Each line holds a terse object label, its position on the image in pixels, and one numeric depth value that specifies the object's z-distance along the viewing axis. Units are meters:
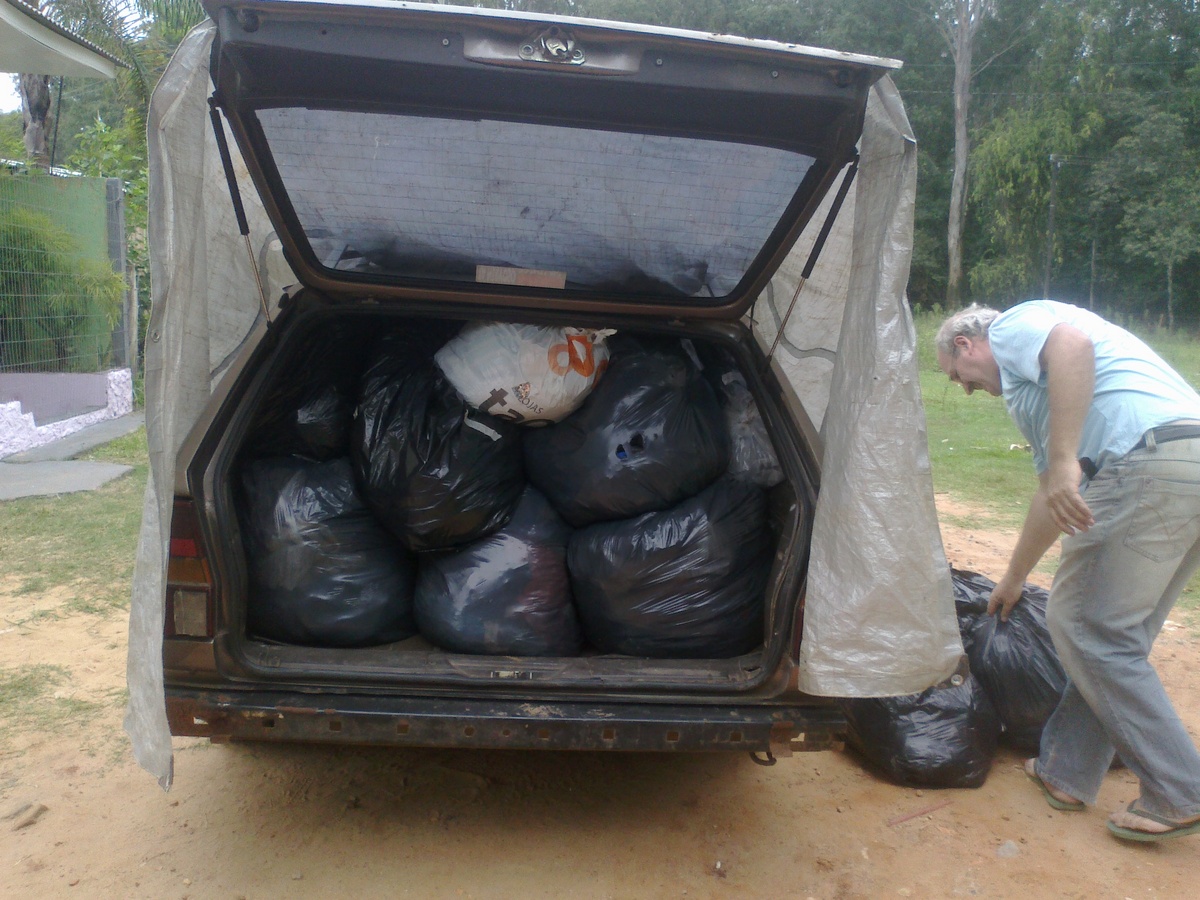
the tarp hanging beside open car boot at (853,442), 2.10
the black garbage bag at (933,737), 2.98
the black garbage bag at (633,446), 2.72
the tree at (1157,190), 26.55
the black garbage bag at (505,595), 2.58
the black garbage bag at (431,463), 2.68
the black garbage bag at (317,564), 2.53
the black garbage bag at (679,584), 2.60
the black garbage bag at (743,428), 2.81
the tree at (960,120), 30.11
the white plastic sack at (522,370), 2.78
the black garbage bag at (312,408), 2.75
